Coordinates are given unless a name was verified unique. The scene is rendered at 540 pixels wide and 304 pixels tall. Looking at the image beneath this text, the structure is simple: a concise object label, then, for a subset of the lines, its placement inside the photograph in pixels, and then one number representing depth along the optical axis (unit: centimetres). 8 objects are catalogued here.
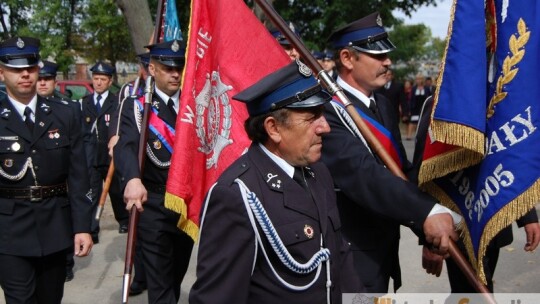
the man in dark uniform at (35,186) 409
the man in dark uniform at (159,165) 471
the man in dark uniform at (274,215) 227
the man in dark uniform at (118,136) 542
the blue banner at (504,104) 288
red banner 404
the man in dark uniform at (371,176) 310
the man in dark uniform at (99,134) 811
